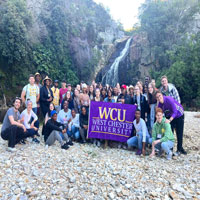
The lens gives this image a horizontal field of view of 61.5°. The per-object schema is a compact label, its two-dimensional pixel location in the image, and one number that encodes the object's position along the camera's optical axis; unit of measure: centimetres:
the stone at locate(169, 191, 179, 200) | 329
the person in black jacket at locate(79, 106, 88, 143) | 613
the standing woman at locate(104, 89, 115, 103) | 637
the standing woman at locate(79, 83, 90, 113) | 638
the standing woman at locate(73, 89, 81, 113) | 705
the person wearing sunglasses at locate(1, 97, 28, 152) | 487
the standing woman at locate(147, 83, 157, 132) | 567
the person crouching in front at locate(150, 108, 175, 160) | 470
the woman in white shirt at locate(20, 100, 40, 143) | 558
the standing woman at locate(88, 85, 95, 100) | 712
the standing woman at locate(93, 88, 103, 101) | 630
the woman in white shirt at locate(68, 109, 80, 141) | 622
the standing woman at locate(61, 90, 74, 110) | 675
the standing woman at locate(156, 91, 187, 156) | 480
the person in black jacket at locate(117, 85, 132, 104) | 612
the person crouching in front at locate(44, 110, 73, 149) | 545
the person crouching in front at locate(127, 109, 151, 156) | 516
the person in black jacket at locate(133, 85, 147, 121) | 596
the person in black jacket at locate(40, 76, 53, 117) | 667
